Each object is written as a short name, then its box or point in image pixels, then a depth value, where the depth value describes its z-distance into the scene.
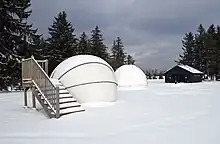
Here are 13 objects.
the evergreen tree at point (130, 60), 90.38
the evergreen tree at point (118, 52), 84.82
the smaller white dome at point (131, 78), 32.69
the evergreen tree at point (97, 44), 56.59
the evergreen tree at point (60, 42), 40.31
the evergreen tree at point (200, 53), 66.38
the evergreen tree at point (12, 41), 25.69
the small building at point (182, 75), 52.62
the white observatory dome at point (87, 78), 13.91
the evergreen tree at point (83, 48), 50.71
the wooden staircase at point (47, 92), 10.82
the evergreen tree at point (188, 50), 70.31
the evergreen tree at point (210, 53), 61.03
